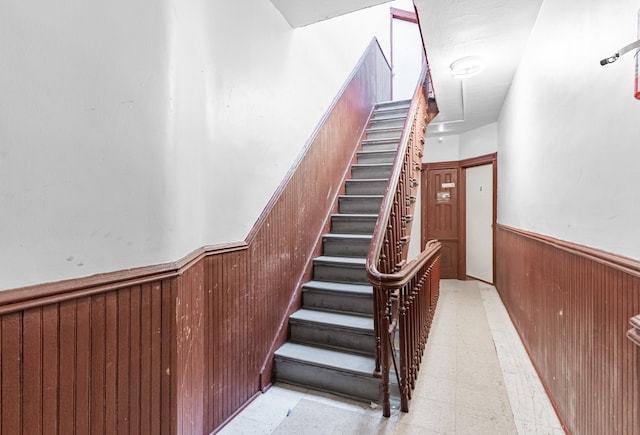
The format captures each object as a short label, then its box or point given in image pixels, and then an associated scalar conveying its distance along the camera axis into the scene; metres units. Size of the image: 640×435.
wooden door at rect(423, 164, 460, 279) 5.41
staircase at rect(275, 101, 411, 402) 2.08
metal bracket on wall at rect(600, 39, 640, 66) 0.87
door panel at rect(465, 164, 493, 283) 4.96
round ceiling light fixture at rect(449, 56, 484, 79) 2.84
